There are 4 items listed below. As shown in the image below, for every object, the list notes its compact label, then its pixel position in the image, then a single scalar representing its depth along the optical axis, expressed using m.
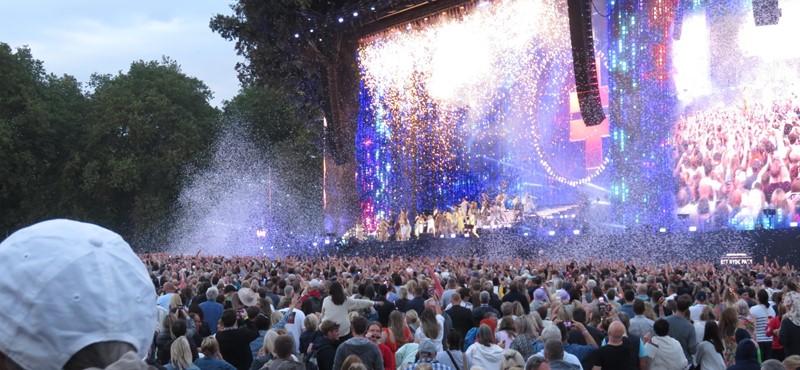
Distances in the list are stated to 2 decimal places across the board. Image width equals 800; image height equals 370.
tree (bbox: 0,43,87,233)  46.75
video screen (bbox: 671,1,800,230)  25.02
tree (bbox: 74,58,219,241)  46.22
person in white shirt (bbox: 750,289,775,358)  9.33
